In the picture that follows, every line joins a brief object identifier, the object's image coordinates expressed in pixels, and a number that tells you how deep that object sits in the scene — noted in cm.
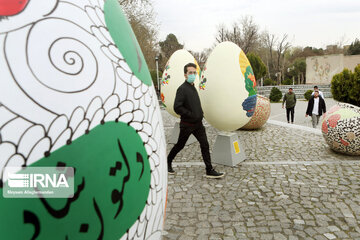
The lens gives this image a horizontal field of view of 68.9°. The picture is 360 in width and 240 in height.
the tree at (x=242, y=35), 3316
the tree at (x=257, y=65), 2647
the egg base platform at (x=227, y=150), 477
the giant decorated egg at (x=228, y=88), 440
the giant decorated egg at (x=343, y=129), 489
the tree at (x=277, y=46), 4070
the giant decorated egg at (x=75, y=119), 72
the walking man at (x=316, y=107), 809
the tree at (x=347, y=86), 859
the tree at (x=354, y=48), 4212
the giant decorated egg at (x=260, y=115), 779
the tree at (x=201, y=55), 3817
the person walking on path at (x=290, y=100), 972
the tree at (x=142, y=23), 1953
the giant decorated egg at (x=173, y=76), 609
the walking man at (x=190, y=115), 364
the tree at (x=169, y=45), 4156
